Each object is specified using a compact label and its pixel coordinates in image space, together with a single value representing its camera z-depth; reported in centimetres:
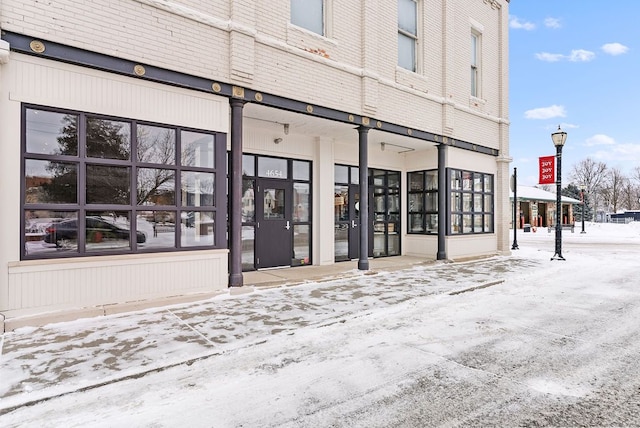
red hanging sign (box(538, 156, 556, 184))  1373
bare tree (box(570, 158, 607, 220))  7144
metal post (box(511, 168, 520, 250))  1494
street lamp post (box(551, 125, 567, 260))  1222
